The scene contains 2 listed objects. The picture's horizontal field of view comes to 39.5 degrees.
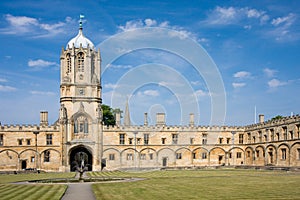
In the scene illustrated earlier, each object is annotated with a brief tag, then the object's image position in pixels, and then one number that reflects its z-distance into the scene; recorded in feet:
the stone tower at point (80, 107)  199.52
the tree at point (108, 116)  266.98
